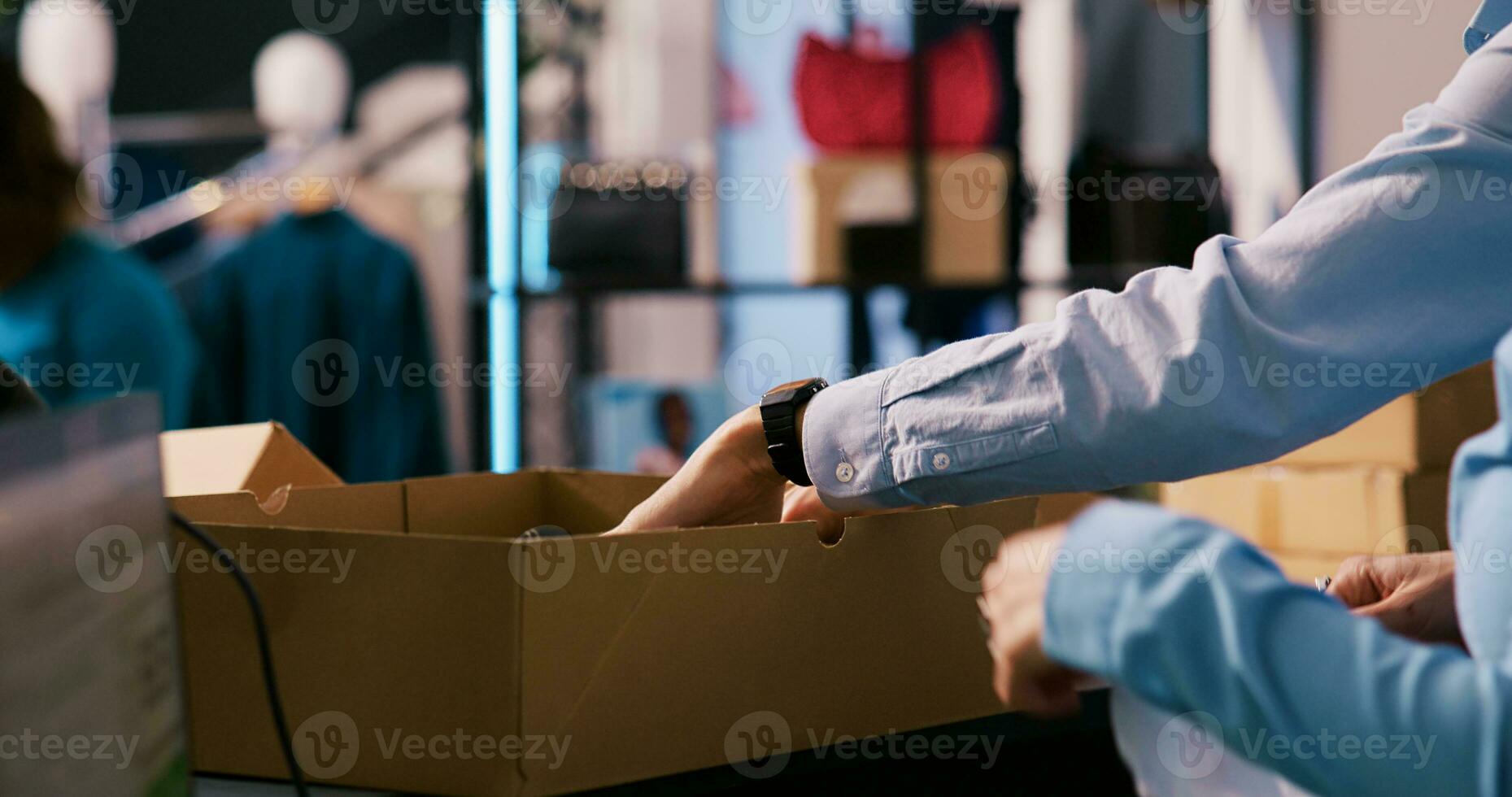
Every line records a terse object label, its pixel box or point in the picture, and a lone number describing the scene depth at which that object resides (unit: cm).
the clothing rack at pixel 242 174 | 345
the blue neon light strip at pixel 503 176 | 277
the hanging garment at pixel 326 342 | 294
